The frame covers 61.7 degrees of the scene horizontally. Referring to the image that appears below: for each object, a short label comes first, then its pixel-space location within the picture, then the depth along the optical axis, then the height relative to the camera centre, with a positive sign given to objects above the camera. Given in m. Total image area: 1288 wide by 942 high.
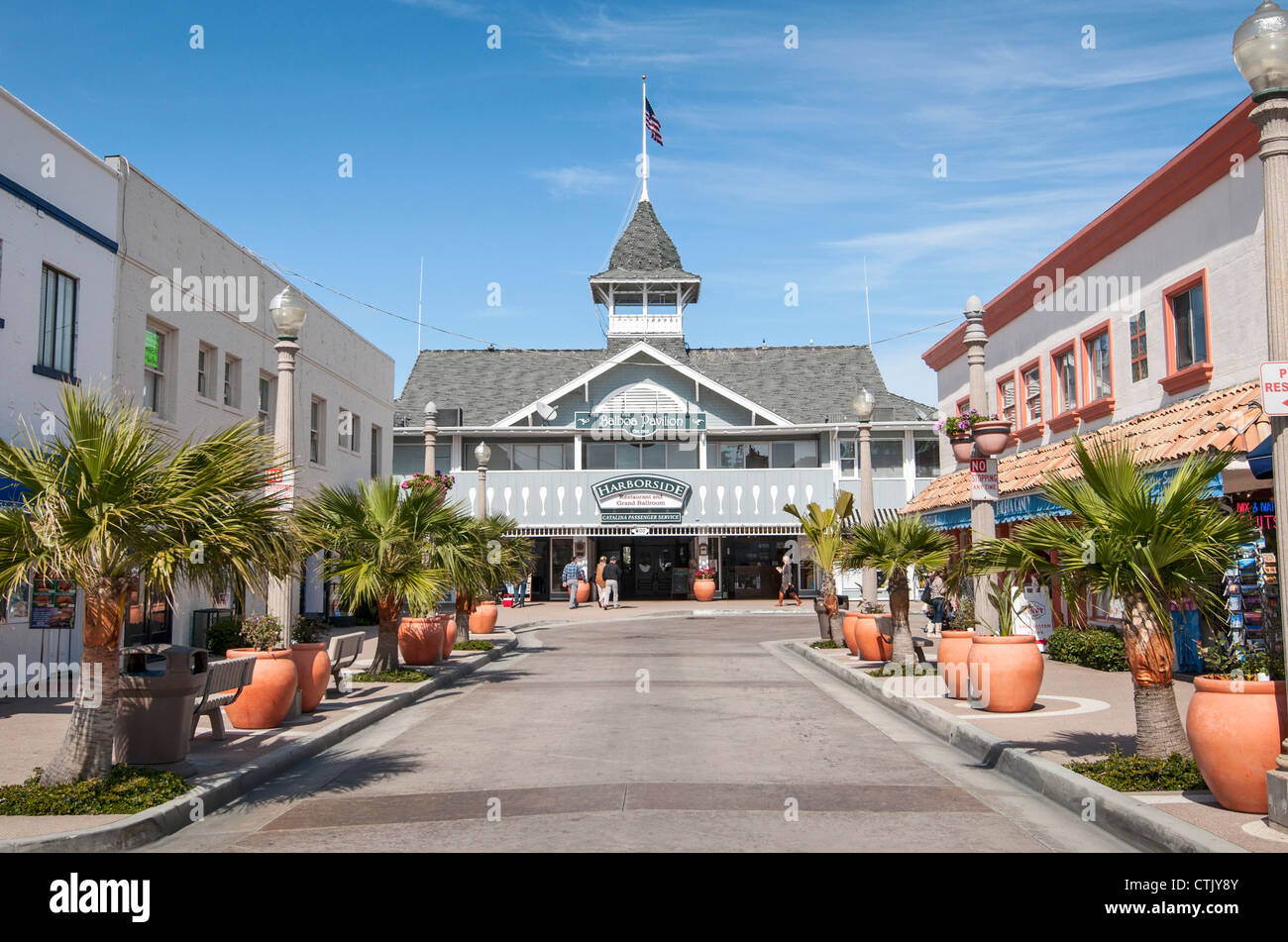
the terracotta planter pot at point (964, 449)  12.74 +1.32
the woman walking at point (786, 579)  36.12 -0.60
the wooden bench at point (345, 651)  13.27 -1.07
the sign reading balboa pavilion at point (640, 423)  38.53 +5.01
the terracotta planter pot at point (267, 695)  10.62 -1.28
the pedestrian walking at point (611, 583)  36.09 -0.68
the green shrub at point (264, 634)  10.93 -0.69
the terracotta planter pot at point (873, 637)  16.86 -1.21
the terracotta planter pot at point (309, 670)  11.64 -1.12
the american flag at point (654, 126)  44.40 +18.19
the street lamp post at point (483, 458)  24.58 +2.47
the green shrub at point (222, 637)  18.28 -1.20
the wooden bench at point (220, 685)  9.34 -1.07
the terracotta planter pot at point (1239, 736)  6.50 -1.08
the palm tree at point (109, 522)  7.16 +0.30
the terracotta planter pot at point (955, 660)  12.51 -1.17
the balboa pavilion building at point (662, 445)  37.22 +4.27
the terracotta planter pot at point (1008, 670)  11.16 -1.13
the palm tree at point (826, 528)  18.80 +0.59
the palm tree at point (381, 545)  13.74 +0.26
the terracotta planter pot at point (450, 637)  17.89 -1.22
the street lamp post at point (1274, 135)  6.43 +2.61
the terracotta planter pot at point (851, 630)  17.92 -1.17
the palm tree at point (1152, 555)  7.73 +0.03
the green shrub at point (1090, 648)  15.53 -1.34
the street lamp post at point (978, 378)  12.27 +2.15
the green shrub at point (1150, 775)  7.39 -1.50
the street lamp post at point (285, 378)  11.12 +1.99
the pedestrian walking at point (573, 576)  37.16 -0.45
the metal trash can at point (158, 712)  8.37 -1.13
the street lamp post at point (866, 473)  18.75 +1.59
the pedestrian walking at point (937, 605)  20.69 -0.87
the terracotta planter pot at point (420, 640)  16.94 -1.18
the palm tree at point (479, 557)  15.91 +0.12
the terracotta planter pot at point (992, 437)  12.09 +1.39
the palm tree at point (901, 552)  15.09 +0.13
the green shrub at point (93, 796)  6.95 -1.51
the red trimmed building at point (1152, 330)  13.05 +3.53
